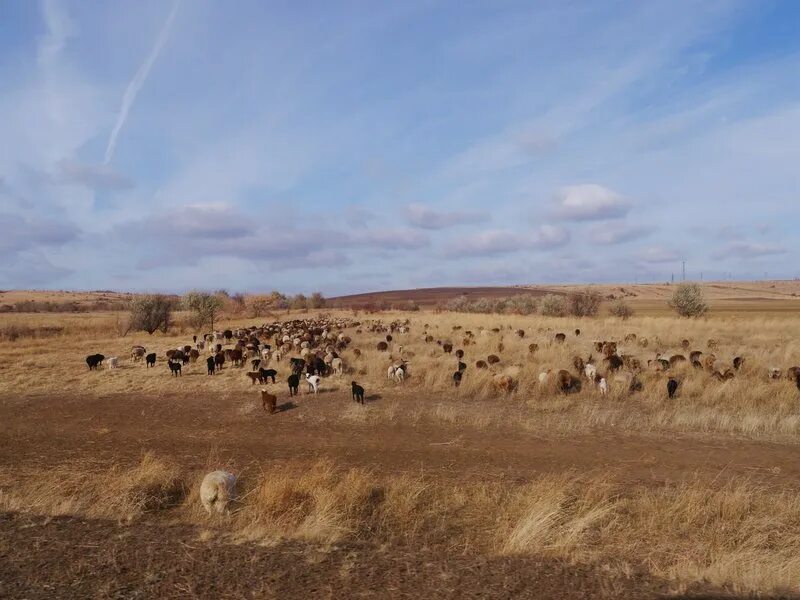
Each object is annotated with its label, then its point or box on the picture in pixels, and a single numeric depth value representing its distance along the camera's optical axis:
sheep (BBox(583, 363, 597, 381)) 16.64
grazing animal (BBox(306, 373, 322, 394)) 16.28
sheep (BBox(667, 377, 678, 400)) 15.12
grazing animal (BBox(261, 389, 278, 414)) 14.03
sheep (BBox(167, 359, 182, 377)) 19.20
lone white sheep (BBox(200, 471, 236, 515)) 6.93
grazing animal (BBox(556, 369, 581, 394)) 16.03
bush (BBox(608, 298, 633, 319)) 47.18
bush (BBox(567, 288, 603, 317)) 51.66
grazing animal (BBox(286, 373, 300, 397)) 16.03
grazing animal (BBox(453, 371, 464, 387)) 16.91
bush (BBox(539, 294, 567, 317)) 52.07
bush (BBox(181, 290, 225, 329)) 45.33
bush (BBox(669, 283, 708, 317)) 46.47
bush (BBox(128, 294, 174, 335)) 39.41
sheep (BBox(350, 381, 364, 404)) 14.91
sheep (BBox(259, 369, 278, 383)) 17.58
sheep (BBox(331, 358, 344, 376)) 19.02
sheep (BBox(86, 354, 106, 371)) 20.88
